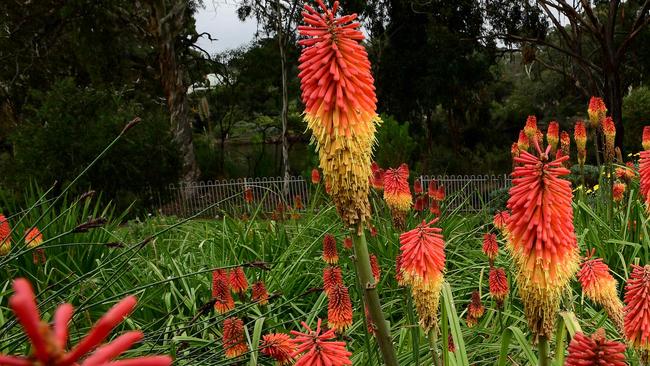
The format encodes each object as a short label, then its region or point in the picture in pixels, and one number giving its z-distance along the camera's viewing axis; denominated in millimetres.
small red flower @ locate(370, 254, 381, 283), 2718
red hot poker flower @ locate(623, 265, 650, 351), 1438
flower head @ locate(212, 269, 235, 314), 2674
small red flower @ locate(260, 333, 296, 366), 1883
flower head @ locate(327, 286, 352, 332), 2158
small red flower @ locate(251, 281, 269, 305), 2676
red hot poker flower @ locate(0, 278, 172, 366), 346
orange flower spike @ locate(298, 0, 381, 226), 1493
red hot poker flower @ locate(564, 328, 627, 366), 1039
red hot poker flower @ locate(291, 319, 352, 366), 1300
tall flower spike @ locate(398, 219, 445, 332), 1757
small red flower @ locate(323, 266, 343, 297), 2312
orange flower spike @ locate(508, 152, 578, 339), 1368
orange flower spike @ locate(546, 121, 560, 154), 4797
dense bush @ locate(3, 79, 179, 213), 11695
